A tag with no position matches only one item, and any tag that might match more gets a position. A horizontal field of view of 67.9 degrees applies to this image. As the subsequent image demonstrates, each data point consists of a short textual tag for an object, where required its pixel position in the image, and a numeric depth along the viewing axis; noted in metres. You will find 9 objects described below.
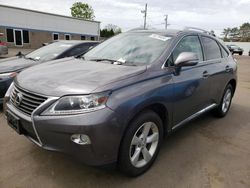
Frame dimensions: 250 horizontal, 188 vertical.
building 19.96
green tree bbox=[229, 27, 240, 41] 49.54
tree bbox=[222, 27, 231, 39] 59.71
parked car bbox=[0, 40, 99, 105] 3.50
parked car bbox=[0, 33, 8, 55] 10.62
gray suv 1.72
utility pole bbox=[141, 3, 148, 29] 36.91
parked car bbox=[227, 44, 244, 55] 25.34
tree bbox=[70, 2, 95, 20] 38.52
